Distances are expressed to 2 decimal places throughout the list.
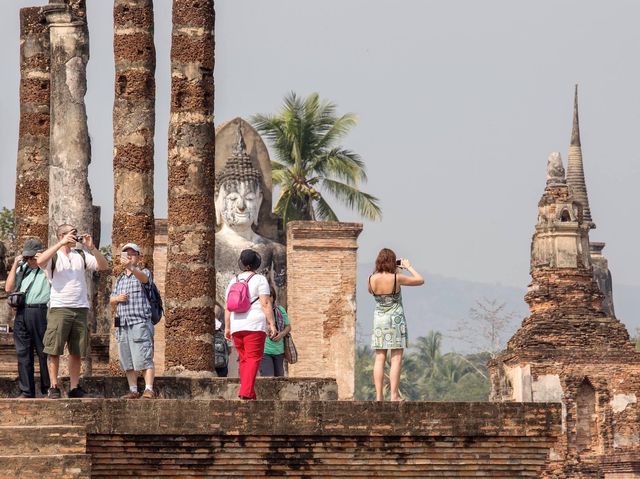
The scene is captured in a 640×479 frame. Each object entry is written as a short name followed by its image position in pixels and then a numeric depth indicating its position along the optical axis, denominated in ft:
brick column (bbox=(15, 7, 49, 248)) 81.46
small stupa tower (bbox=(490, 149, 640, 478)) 144.46
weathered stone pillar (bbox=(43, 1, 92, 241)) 74.49
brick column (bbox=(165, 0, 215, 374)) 72.59
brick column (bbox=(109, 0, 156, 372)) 72.13
